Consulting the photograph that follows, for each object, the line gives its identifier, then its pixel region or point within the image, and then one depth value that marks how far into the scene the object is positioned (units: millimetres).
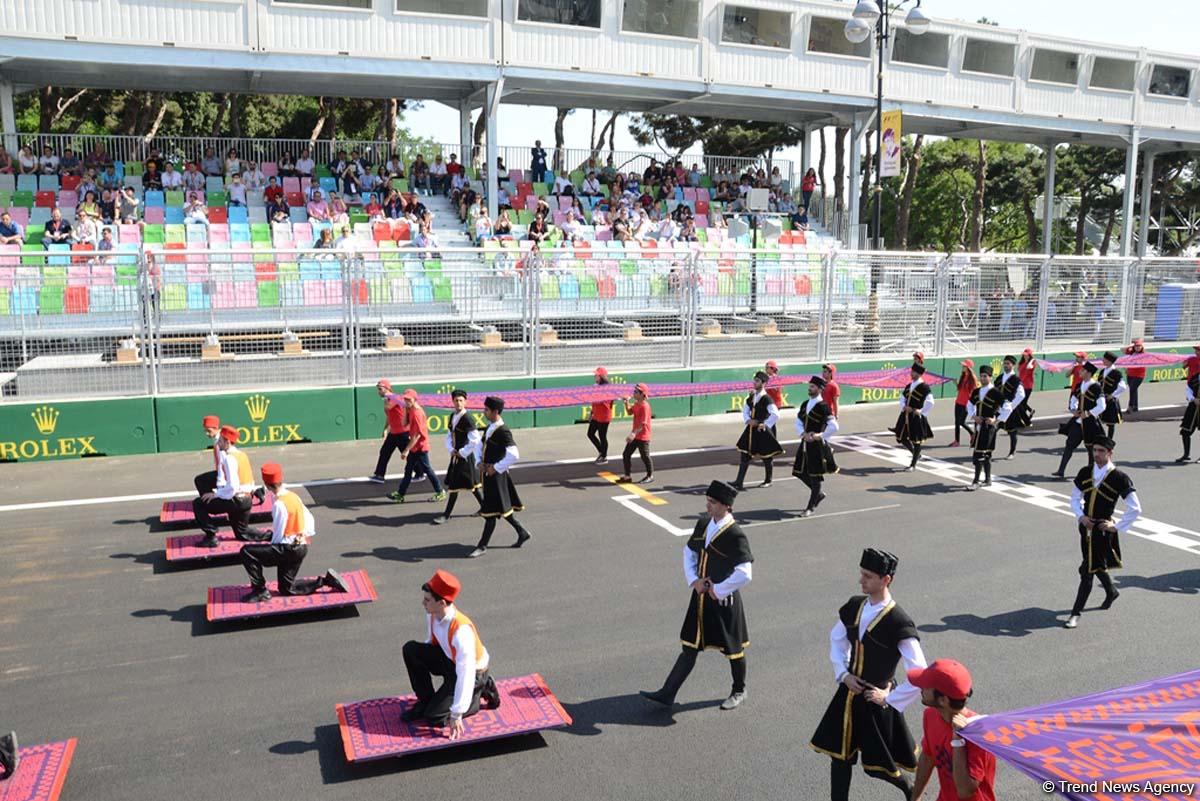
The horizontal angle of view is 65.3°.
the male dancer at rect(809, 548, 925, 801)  5293
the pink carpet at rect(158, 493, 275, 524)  11634
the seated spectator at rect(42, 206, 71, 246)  18391
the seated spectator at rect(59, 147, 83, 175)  22047
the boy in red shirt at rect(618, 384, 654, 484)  14102
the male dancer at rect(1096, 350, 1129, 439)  16172
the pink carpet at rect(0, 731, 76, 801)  5715
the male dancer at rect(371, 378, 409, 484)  13422
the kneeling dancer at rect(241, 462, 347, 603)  8742
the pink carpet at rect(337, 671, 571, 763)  6227
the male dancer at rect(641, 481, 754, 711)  6777
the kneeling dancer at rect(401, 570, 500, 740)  6250
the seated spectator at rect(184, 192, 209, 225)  20797
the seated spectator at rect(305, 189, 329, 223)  21969
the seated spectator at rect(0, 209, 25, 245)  17828
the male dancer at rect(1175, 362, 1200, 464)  15859
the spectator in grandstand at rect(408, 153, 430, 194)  25031
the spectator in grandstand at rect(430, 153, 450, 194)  25297
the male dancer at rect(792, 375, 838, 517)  12500
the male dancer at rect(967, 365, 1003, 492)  13808
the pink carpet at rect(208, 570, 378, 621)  8531
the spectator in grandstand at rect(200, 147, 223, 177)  23406
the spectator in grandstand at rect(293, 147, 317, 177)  24156
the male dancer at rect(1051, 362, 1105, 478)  14969
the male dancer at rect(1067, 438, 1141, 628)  8773
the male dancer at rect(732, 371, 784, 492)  13391
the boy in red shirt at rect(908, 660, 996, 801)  4402
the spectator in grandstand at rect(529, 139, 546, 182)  27438
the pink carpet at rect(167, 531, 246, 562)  10211
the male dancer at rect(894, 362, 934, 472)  14812
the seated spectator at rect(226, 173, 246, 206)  22266
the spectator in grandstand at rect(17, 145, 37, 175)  21578
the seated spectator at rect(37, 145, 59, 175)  21953
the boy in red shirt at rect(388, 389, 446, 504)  12883
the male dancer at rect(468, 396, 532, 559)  10656
